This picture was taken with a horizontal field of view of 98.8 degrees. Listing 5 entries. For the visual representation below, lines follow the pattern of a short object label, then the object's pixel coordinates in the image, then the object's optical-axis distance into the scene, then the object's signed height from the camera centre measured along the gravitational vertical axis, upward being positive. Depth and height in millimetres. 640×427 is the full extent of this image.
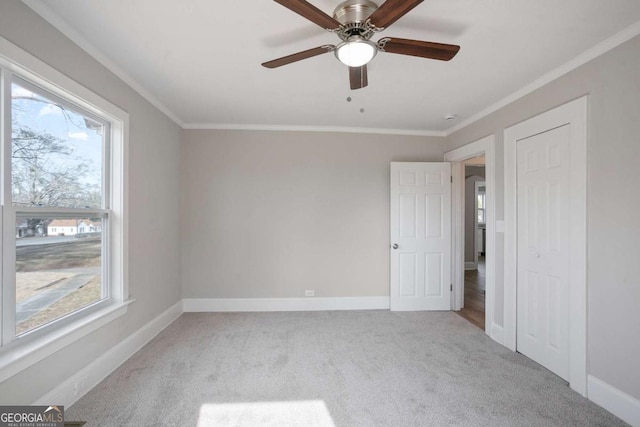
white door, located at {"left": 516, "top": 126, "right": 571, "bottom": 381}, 2252 -308
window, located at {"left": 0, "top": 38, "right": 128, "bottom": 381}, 1557 +36
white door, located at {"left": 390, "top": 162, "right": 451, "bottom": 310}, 3850 -352
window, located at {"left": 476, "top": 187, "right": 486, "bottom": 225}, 8133 +149
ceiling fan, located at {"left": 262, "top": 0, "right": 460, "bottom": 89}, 1379 +974
